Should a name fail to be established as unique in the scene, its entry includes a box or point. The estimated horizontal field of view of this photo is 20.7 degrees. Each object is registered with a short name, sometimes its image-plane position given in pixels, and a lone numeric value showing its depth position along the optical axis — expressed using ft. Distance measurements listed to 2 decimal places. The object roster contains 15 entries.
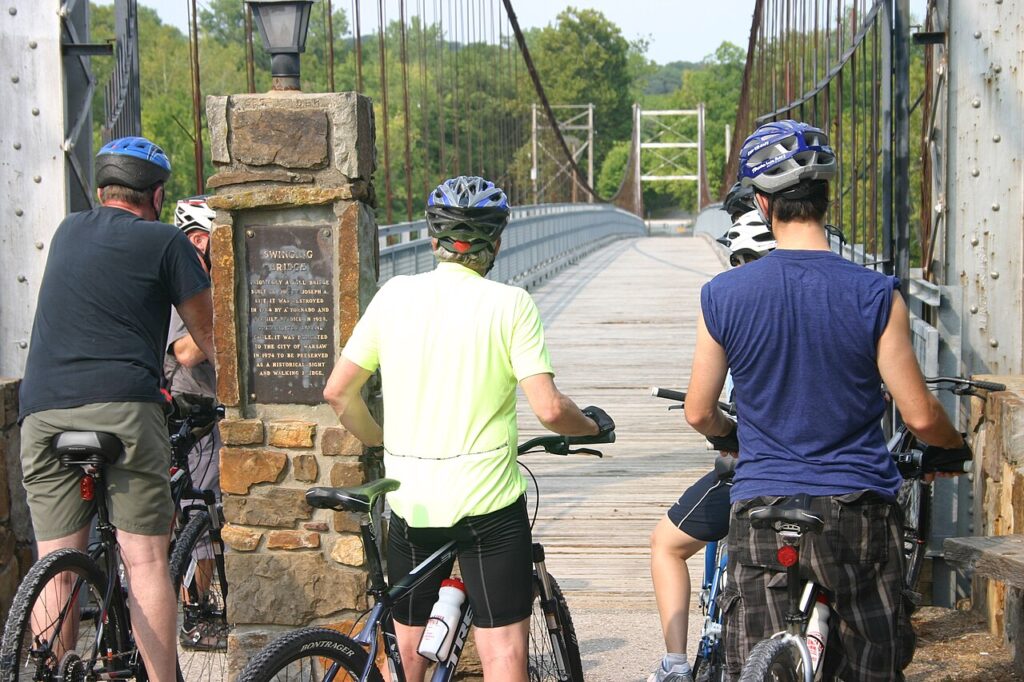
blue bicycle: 21.77
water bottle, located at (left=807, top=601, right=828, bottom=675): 16.57
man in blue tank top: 16.43
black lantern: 25.75
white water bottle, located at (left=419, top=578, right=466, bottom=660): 18.22
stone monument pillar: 25.14
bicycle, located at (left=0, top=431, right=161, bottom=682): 20.47
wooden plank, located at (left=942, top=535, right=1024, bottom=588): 19.62
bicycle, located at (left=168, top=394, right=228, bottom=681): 27.17
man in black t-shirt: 22.13
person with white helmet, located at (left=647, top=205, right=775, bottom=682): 21.50
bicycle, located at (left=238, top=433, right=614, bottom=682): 16.87
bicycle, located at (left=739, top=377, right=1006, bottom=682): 15.83
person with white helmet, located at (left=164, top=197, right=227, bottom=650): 28.36
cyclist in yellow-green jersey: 18.38
